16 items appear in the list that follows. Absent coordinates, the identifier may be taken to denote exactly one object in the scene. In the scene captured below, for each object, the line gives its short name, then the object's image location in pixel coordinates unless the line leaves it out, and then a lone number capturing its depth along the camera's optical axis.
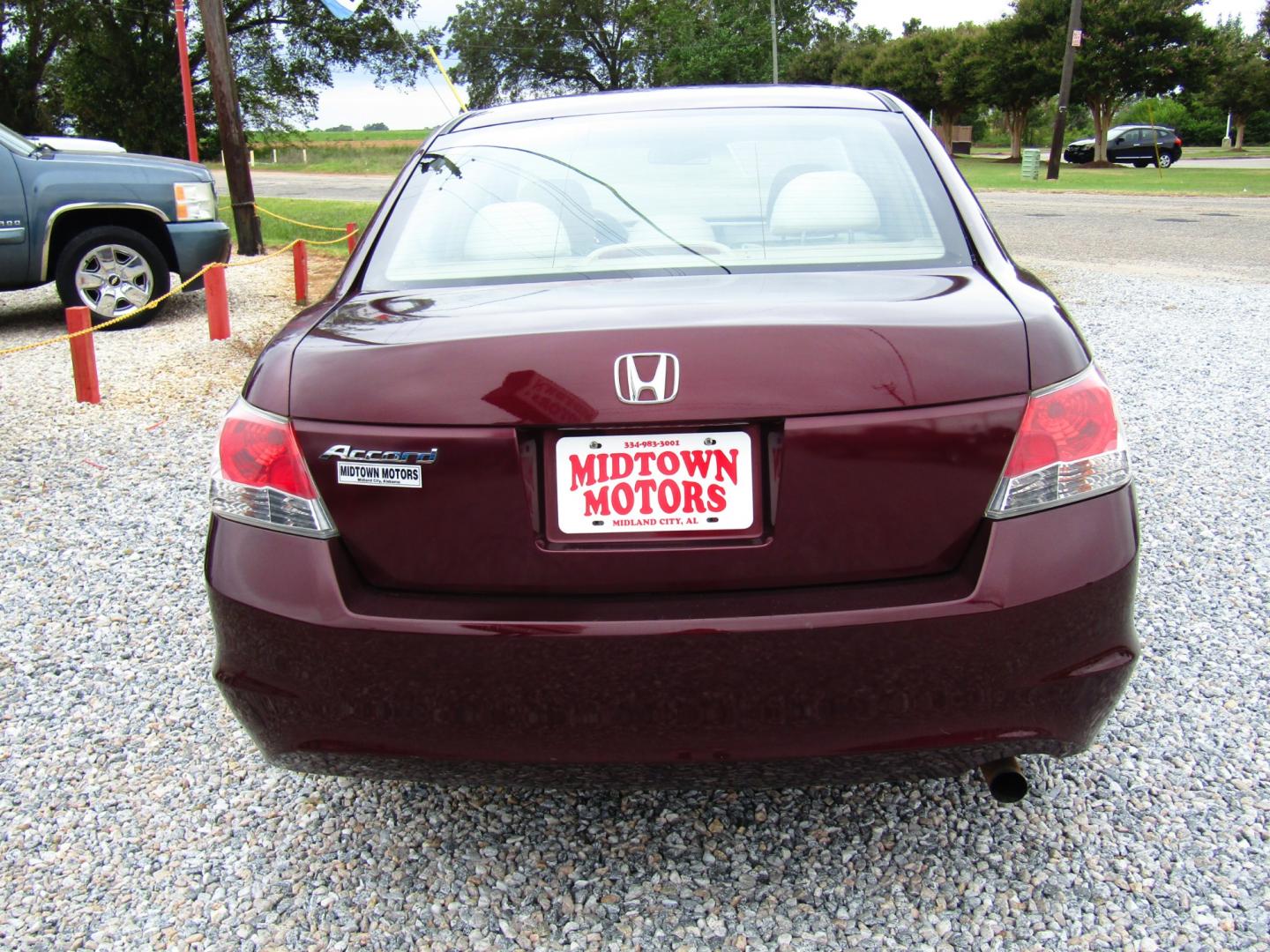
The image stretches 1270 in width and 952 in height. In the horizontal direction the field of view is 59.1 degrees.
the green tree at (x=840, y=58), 61.47
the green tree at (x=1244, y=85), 51.91
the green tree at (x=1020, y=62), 46.34
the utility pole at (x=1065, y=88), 28.78
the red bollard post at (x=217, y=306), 8.61
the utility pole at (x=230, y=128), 13.23
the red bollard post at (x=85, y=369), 6.62
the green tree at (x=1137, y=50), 41.72
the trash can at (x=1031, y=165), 30.11
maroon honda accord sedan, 1.81
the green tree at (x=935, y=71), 53.19
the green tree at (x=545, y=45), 65.44
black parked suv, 39.12
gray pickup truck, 8.57
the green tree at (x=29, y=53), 28.52
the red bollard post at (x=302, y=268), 10.48
